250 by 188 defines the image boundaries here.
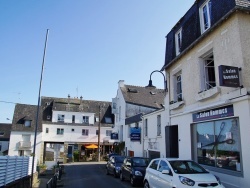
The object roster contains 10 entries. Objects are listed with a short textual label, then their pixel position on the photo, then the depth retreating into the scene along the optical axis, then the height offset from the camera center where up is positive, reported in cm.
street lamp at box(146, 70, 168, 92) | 1514 +355
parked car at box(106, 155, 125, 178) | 1959 -172
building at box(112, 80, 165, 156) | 2951 +543
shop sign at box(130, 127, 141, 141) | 2397 +90
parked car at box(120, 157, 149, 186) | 1424 -151
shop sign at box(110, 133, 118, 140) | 3460 +100
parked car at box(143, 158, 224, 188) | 858 -112
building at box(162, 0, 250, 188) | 1030 +263
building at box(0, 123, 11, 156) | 4810 +106
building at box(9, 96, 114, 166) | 4212 +224
